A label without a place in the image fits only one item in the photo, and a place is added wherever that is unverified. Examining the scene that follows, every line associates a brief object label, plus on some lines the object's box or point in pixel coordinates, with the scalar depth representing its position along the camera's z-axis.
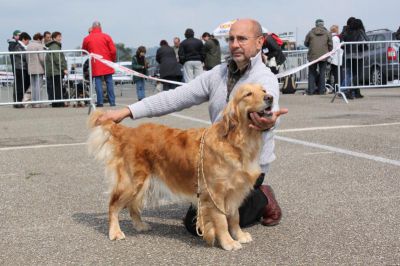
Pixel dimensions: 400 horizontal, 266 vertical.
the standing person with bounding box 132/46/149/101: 19.30
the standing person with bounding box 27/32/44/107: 14.82
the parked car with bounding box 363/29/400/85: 16.50
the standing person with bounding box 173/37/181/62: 20.84
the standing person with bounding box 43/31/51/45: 17.69
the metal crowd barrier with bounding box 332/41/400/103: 15.34
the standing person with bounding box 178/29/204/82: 17.03
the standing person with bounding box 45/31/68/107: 14.87
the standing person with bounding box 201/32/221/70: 17.72
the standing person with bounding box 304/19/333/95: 16.83
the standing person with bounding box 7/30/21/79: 16.07
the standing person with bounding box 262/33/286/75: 14.88
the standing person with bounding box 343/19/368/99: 15.44
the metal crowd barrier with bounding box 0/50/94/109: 14.72
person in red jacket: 15.18
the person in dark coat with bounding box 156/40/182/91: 16.95
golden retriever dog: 3.80
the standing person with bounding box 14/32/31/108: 14.99
